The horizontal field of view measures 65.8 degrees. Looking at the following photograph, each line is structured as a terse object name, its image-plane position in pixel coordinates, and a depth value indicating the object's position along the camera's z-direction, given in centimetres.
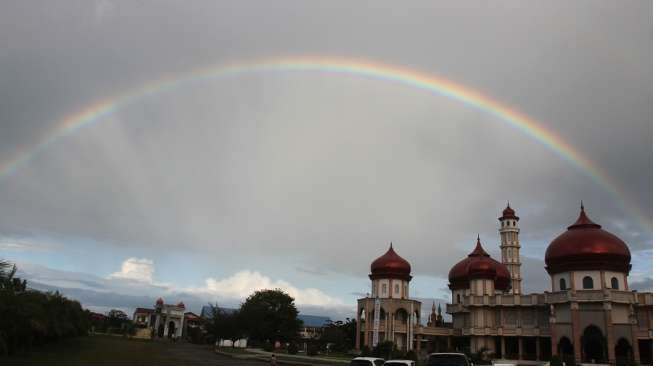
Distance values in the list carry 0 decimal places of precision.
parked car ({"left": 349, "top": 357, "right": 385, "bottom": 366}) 2012
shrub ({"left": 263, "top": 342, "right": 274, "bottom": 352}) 6755
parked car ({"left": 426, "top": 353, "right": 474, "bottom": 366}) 1711
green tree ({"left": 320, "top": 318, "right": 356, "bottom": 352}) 7731
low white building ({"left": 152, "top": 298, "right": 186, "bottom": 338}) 11688
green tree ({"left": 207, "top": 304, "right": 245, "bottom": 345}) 7150
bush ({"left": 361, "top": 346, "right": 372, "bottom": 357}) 5488
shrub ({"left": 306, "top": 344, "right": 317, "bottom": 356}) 5784
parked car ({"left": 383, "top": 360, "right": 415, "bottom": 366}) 1878
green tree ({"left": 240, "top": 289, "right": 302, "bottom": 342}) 7456
